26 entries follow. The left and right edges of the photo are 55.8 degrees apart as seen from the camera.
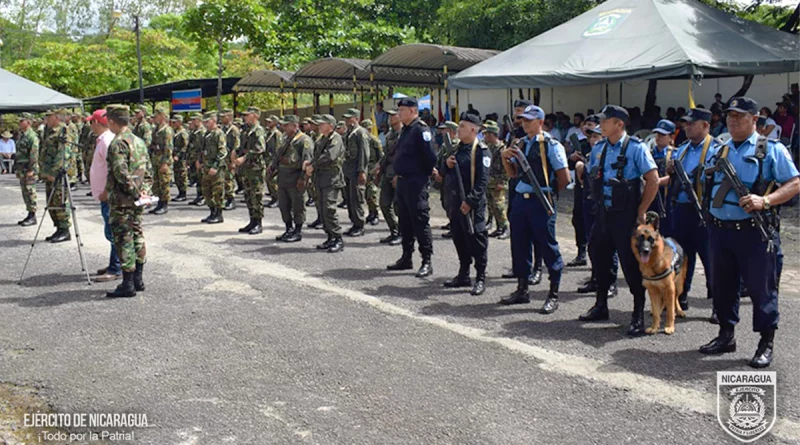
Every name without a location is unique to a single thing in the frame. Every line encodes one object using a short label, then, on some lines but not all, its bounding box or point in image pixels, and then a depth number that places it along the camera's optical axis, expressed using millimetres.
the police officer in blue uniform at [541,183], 6793
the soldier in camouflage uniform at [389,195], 10148
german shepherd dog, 5910
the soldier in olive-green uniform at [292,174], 10719
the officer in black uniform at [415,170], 8242
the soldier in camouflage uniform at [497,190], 10609
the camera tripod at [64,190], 8206
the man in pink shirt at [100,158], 7582
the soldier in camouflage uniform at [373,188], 12375
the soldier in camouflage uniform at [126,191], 7277
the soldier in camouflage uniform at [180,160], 16078
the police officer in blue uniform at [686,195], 6656
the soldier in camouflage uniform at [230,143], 12641
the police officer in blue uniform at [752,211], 5156
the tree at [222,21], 21422
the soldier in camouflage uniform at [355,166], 10680
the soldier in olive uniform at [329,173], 9969
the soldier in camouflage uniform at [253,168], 11578
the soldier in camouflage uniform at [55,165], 10438
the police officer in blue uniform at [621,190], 6043
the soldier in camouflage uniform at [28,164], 11969
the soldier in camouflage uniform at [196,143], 14609
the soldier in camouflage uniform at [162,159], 13617
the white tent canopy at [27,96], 22391
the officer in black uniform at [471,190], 7477
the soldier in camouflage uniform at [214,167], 12406
